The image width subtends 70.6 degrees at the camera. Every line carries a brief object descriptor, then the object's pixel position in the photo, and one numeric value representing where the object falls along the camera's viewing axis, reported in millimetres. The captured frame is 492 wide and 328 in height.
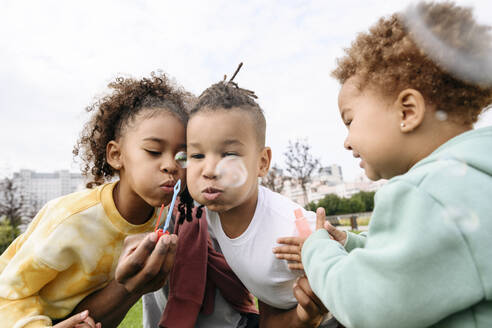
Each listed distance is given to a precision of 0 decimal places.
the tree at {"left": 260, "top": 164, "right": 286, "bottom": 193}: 25234
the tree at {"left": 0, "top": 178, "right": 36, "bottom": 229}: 21294
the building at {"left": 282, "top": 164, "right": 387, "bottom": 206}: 80000
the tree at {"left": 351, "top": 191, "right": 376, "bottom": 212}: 25367
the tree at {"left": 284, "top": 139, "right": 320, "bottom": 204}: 27906
